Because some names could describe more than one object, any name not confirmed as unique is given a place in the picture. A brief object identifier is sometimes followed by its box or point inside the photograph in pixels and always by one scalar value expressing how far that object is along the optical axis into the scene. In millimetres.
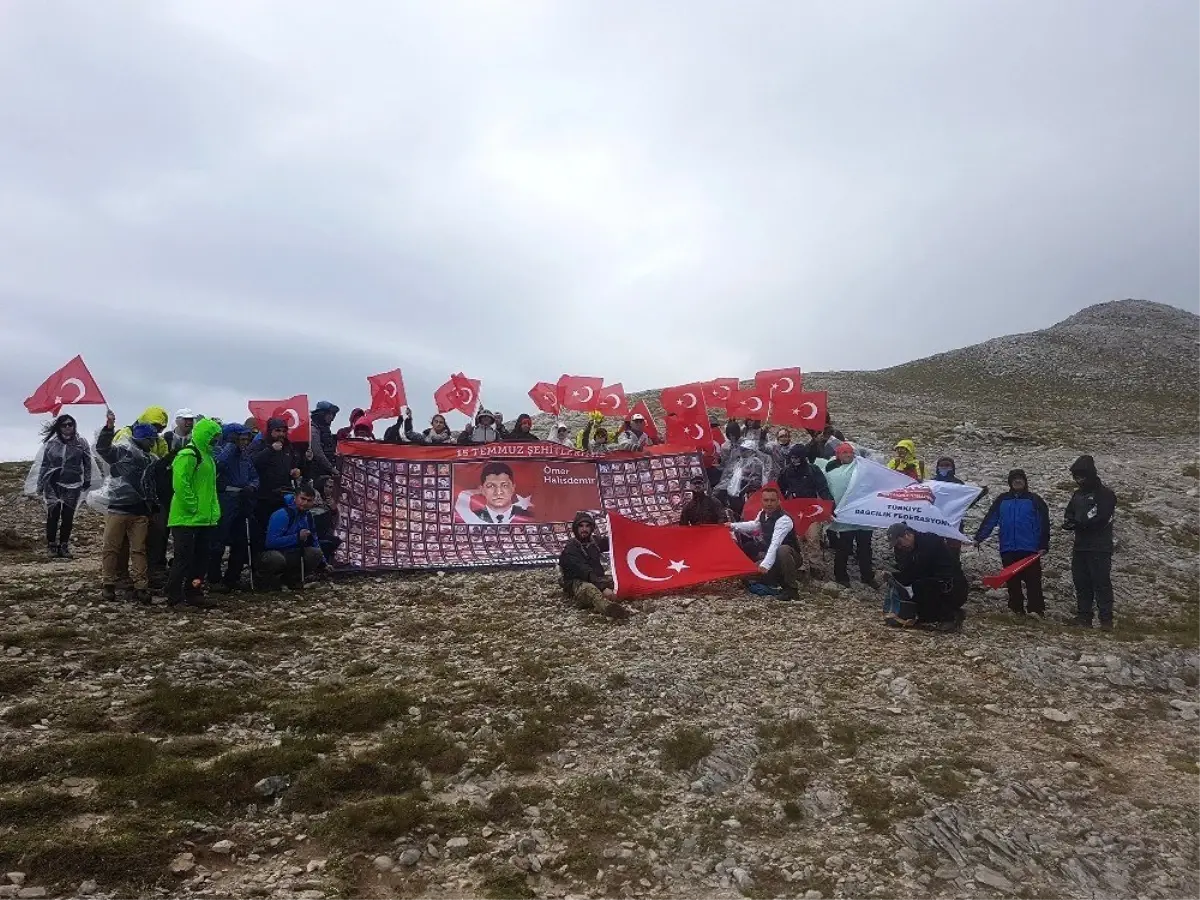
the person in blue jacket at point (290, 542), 13859
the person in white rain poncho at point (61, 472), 15516
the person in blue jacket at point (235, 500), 13141
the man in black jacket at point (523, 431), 19156
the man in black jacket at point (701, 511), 15797
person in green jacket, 11883
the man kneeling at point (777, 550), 13906
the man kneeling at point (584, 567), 13508
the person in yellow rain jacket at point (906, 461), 16031
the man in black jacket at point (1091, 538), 13188
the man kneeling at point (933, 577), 12477
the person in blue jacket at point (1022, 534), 13891
